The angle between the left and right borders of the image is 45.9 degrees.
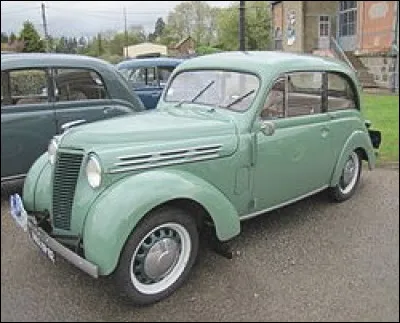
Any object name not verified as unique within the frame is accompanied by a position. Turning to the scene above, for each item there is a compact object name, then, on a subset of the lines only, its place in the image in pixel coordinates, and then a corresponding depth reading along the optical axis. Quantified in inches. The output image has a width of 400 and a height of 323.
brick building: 711.7
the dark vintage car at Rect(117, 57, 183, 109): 346.3
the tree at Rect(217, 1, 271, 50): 1694.1
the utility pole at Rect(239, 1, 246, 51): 483.5
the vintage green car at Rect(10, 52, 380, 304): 119.6
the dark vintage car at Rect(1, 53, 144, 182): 197.8
